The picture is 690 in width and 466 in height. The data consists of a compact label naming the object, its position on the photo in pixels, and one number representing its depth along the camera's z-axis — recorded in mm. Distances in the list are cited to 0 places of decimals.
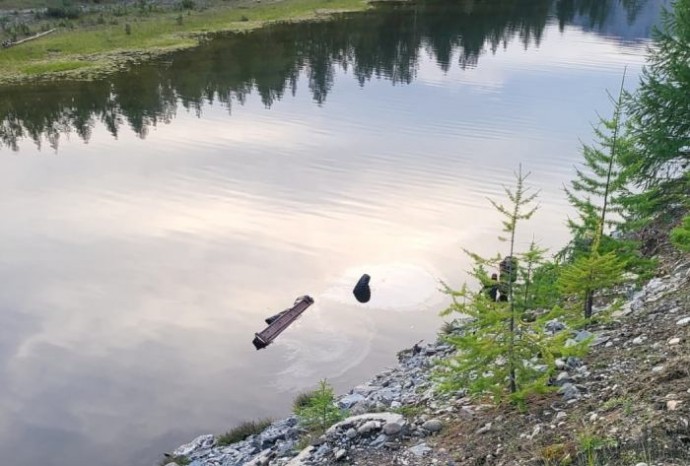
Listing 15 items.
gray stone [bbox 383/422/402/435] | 10750
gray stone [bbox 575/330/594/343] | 11501
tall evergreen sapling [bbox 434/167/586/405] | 9555
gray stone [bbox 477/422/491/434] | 9723
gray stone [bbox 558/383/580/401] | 9445
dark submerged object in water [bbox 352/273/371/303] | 21266
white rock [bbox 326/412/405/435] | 11102
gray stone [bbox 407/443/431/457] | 9868
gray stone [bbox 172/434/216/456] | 15055
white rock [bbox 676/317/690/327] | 10040
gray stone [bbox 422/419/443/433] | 10617
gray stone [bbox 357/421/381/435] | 11008
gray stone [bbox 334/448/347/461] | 10727
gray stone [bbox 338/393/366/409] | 14711
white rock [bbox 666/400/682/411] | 7668
